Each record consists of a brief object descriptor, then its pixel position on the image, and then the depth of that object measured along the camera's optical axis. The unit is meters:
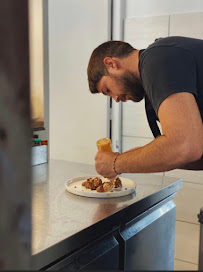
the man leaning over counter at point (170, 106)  1.04
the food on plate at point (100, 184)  1.32
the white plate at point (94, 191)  1.30
